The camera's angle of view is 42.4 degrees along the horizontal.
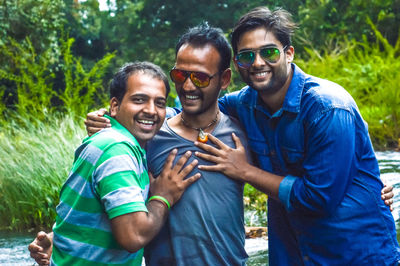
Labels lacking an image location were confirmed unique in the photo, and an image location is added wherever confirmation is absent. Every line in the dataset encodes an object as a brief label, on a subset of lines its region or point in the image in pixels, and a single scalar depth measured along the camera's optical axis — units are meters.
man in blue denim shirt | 2.55
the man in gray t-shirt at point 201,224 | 2.69
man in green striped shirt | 2.24
